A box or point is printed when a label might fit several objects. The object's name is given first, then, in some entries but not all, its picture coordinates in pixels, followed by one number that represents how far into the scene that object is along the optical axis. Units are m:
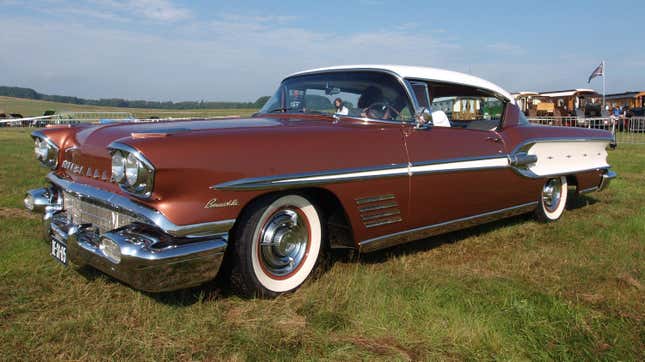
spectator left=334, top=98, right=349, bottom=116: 3.73
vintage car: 2.47
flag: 23.17
